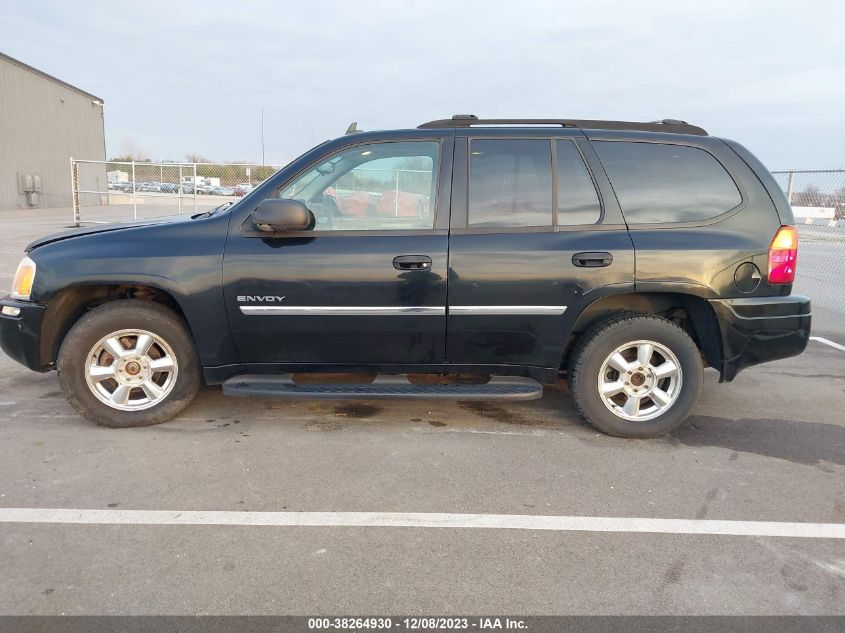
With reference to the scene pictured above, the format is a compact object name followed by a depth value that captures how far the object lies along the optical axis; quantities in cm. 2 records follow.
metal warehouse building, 2442
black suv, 356
